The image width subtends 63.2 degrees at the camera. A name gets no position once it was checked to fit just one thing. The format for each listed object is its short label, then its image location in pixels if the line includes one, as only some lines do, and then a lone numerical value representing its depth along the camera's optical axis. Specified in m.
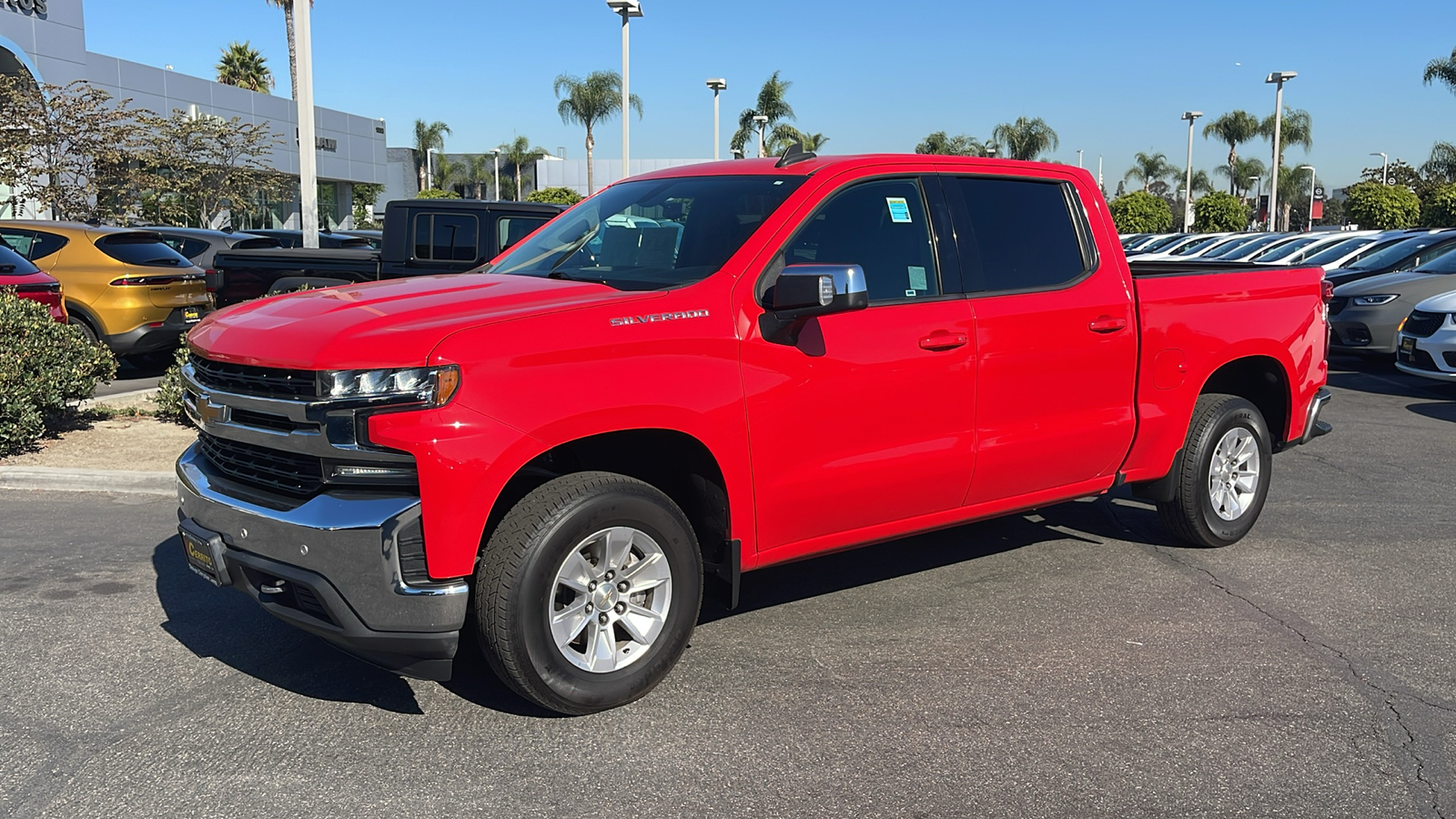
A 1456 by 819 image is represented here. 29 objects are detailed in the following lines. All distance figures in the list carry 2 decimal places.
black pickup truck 11.65
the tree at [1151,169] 94.06
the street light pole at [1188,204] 57.91
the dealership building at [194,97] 31.53
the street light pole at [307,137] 13.93
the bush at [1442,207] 35.75
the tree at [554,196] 50.58
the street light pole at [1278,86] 42.56
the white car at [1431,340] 11.97
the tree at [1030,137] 66.75
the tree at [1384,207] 39.94
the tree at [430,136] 82.94
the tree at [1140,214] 50.56
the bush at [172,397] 9.39
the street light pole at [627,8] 23.16
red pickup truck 3.69
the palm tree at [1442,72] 49.06
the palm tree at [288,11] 53.66
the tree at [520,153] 89.06
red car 11.02
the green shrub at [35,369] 8.30
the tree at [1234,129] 69.12
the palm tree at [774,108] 54.66
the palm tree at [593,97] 55.22
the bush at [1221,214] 46.81
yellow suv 12.53
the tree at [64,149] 27.33
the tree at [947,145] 69.25
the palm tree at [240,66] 63.06
